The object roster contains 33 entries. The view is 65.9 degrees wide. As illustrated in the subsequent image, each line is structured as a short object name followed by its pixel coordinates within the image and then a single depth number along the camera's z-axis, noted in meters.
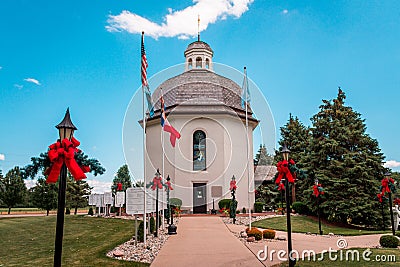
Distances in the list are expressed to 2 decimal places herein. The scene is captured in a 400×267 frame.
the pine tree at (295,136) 32.47
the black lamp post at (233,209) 16.87
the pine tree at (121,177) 43.81
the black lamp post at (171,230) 12.29
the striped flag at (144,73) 9.79
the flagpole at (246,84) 13.69
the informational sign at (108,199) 20.31
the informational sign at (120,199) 18.64
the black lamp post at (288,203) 6.60
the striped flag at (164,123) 12.52
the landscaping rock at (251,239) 10.30
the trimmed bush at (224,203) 21.36
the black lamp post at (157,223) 11.23
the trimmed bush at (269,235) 10.99
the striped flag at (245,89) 13.76
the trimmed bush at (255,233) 10.59
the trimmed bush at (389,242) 9.70
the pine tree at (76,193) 25.91
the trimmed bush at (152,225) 11.84
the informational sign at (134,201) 9.42
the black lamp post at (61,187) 4.83
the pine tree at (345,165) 19.16
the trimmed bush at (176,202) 20.56
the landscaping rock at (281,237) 10.97
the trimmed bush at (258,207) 23.38
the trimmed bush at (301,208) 21.65
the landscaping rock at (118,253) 7.96
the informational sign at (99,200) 20.93
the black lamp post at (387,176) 13.85
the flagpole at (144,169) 9.27
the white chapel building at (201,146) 22.31
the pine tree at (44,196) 23.70
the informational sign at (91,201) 21.61
